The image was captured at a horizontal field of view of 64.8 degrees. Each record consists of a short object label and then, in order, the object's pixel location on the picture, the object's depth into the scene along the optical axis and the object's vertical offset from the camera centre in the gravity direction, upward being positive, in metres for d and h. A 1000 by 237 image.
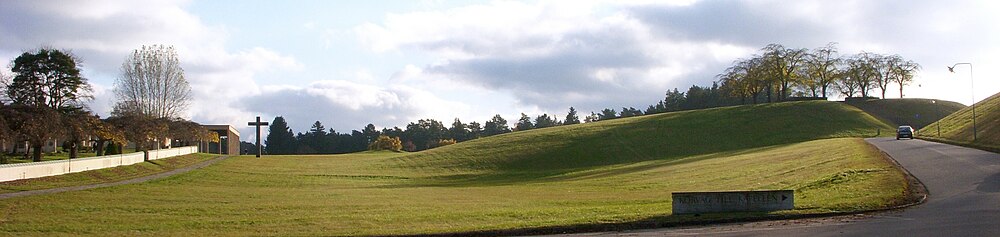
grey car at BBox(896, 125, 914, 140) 65.06 +0.52
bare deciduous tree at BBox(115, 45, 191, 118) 85.44 +7.20
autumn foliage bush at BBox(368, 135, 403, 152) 137.45 +0.72
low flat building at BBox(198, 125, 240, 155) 113.31 +2.19
